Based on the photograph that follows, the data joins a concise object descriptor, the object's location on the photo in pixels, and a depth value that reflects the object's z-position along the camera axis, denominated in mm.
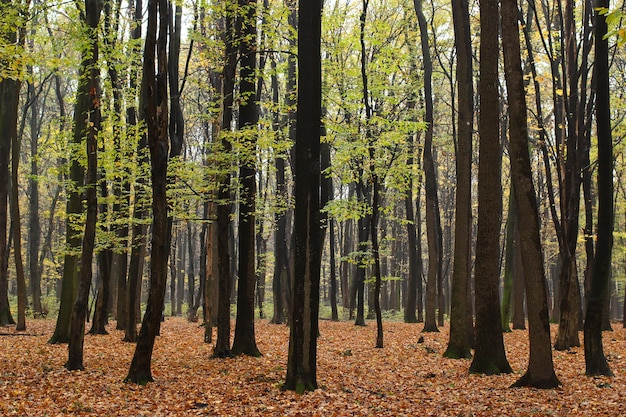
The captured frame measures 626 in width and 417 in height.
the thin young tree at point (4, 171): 17250
